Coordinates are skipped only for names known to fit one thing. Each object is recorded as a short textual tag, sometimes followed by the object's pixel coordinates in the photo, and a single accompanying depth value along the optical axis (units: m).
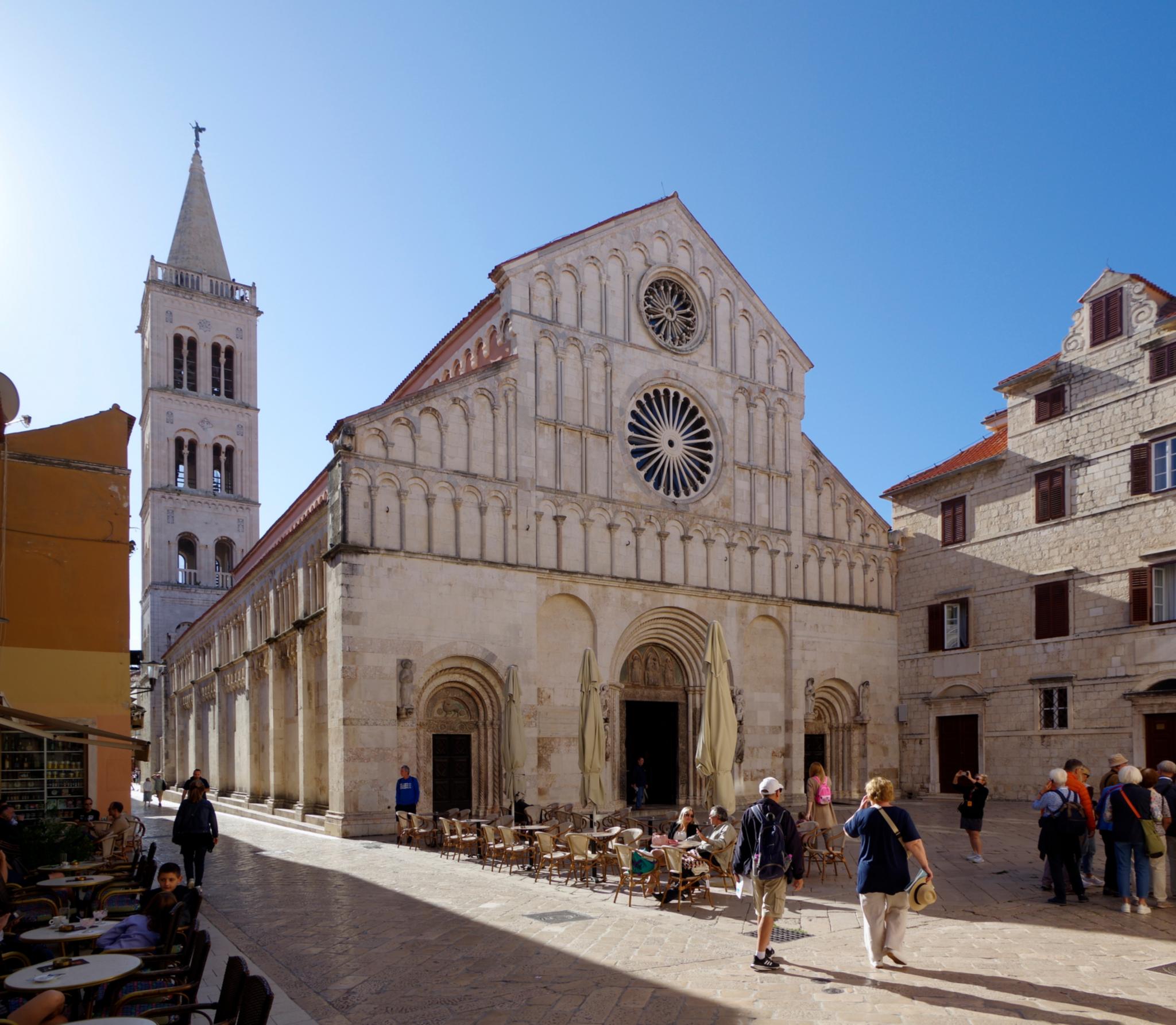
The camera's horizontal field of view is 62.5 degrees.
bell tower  50.91
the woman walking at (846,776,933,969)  8.43
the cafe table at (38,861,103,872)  11.34
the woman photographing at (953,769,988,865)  15.65
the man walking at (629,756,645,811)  24.77
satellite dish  16.03
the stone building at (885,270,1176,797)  23.19
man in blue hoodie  19.38
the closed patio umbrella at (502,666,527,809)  20.75
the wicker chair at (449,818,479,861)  16.95
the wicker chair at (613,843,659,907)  12.26
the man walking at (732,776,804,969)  8.81
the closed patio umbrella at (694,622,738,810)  18.81
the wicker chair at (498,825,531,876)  15.07
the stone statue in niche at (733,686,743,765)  26.78
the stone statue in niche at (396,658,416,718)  21.27
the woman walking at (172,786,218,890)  13.25
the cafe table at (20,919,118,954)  7.43
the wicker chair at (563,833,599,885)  13.78
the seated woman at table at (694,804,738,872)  12.42
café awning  10.58
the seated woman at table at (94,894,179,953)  7.48
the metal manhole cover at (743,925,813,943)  10.09
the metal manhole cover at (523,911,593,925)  11.22
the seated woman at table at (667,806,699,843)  12.97
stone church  21.98
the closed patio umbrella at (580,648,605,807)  20.72
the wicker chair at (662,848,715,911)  11.84
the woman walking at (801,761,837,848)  15.83
